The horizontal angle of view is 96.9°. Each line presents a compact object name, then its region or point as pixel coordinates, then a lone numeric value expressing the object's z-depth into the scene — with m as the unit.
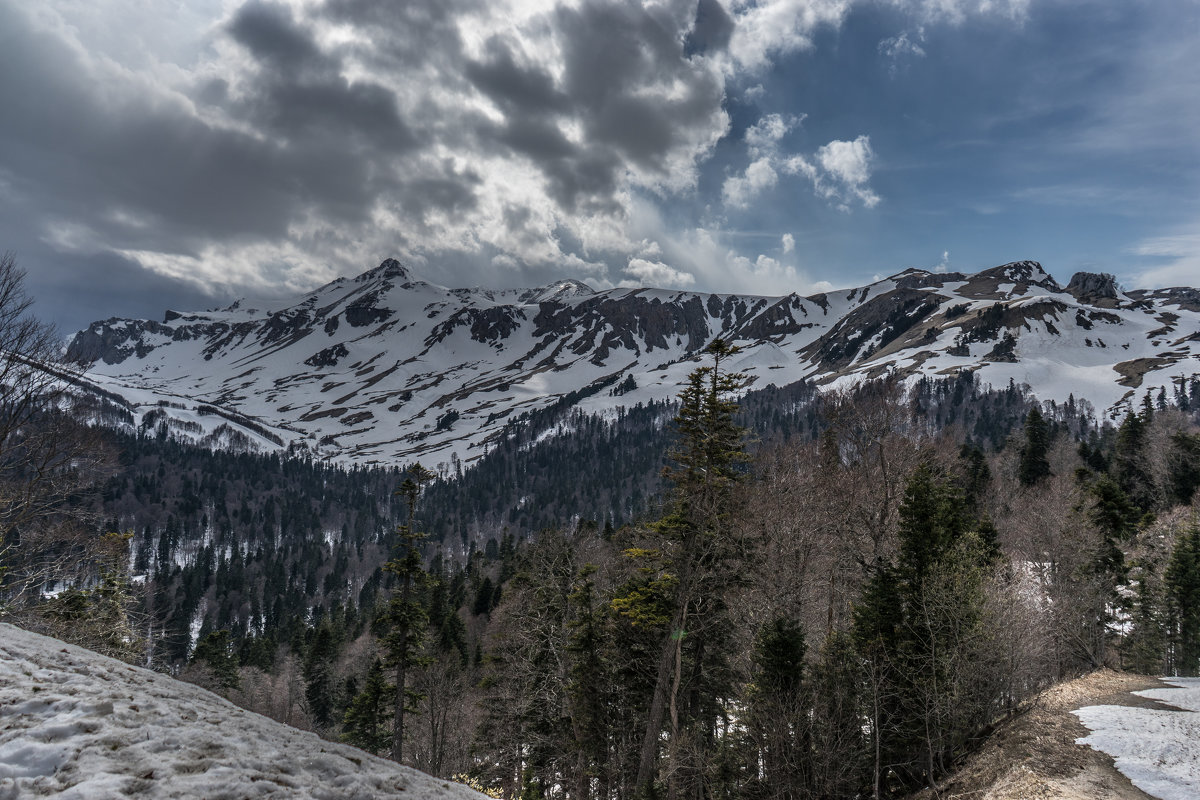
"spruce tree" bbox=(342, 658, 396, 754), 30.17
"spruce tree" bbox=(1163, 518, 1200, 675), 30.28
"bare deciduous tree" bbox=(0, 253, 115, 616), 15.75
